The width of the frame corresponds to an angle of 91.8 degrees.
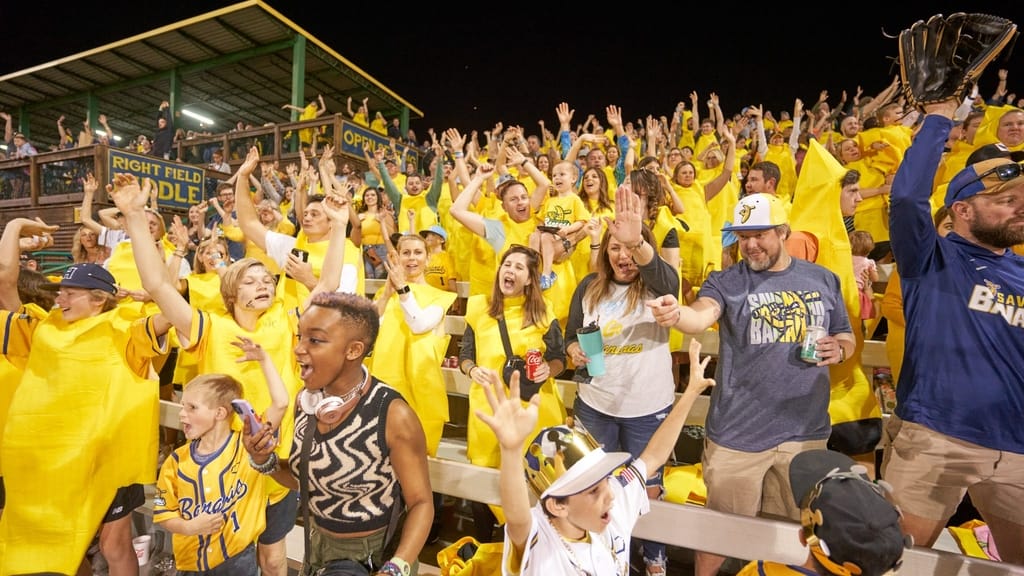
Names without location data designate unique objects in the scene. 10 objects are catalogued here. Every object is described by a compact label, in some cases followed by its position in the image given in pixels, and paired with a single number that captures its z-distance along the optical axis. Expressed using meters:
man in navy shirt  1.92
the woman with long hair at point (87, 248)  4.90
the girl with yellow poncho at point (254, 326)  2.69
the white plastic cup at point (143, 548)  3.07
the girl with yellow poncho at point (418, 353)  3.31
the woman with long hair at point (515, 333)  3.03
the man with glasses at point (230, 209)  6.71
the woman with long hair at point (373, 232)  5.95
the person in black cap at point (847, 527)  1.18
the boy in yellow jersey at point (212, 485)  2.23
